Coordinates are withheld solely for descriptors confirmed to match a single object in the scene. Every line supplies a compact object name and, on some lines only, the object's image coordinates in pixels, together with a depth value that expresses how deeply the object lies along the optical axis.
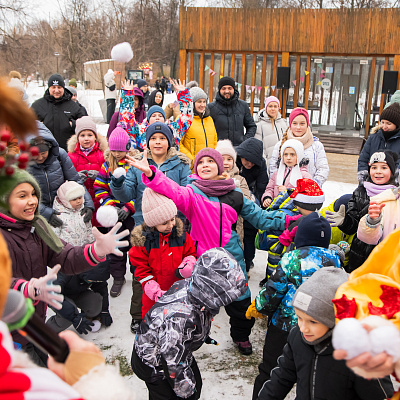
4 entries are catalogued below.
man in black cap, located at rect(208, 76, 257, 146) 6.12
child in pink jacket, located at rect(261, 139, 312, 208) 4.41
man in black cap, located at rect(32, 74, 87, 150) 6.18
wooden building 11.18
